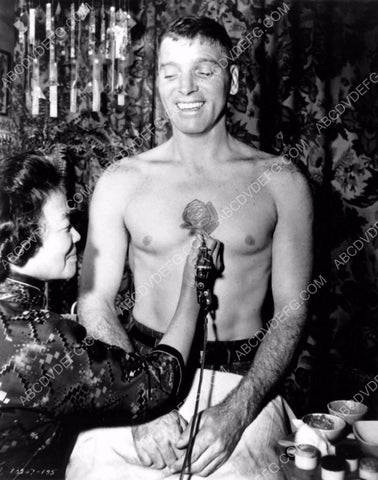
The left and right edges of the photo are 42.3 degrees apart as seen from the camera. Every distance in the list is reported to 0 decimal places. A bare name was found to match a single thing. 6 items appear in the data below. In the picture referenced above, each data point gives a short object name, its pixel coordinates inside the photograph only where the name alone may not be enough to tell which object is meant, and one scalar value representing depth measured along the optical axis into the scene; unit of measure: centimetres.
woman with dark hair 86
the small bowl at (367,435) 98
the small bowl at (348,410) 111
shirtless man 141
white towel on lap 111
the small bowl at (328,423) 104
